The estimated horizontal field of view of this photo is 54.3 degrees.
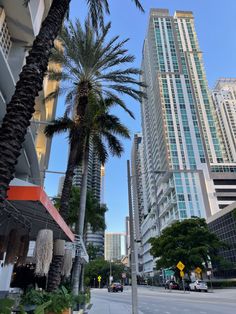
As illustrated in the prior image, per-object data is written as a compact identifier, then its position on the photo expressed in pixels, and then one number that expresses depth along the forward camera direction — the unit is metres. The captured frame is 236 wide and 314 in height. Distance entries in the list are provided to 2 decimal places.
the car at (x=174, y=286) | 43.88
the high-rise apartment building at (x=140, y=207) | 128.28
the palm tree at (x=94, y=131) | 13.30
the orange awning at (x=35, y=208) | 4.59
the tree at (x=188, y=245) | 36.35
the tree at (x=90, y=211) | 26.44
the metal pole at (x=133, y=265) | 9.03
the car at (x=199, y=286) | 34.14
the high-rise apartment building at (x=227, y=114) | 100.31
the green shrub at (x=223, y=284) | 36.70
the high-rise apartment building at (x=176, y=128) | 68.56
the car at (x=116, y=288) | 43.58
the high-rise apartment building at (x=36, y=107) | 5.29
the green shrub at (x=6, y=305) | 4.41
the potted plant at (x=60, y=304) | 7.20
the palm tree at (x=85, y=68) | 13.03
